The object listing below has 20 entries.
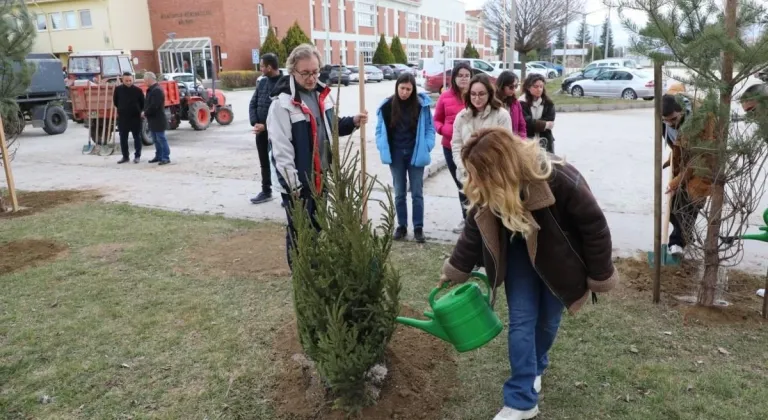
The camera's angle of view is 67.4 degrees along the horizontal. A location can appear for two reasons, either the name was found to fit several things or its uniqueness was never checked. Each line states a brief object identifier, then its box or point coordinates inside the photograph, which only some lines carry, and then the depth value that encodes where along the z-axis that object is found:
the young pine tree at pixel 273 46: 41.41
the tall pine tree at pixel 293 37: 43.25
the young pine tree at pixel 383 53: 53.03
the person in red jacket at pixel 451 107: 5.50
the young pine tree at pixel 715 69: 3.43
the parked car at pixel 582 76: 24.03
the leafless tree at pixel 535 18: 32.88
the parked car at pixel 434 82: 25.78
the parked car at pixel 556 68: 45.32
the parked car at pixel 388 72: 45.53
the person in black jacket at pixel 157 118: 10.31
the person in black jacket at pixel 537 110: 6.15
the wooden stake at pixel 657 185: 3.66
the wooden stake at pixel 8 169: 6.94
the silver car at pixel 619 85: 21.98
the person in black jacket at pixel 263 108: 7.02
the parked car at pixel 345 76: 35.08
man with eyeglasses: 4.00
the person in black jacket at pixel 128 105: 10.61
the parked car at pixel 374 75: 41.38
